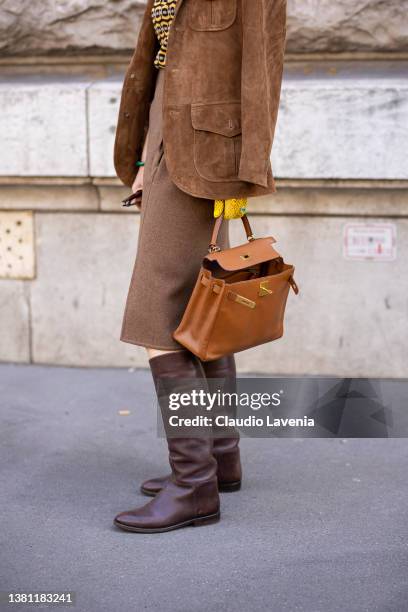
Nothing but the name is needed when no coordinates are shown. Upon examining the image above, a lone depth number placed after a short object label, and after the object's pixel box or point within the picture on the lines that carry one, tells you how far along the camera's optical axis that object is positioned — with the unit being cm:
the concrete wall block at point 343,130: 451
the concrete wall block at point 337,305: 470
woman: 296
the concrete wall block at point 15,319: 504
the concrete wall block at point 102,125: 473
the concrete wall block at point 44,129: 479
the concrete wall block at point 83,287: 493
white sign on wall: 467
